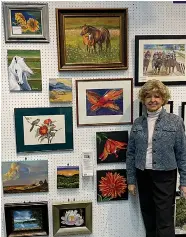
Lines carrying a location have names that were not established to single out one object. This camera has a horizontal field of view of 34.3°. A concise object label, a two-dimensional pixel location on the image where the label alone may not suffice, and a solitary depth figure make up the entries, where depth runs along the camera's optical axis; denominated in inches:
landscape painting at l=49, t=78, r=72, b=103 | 72.9
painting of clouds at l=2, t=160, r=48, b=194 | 75.5
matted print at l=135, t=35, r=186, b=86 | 73.7
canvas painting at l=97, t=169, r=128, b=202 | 77.9
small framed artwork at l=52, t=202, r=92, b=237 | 78.1
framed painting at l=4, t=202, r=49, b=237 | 77.4
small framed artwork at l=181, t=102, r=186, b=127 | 76.6
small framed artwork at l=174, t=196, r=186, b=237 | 81.5
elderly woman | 69.9
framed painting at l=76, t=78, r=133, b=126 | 74.2
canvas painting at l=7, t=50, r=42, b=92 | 71.4
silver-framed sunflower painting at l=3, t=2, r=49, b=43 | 69.5
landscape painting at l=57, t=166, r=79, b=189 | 76.6
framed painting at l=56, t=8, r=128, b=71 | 70.9
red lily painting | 76.2
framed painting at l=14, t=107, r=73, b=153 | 73.9
